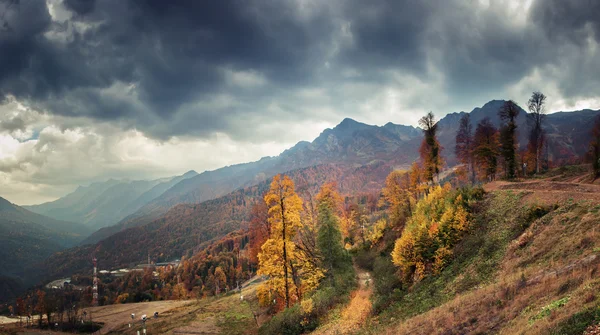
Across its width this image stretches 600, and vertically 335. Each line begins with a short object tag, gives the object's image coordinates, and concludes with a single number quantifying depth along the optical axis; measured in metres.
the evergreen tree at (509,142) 48.66
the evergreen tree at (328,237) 34.59
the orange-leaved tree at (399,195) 54.00
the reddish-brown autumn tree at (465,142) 56.91
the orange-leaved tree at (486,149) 51.62
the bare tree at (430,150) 48.72
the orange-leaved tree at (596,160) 33.47
